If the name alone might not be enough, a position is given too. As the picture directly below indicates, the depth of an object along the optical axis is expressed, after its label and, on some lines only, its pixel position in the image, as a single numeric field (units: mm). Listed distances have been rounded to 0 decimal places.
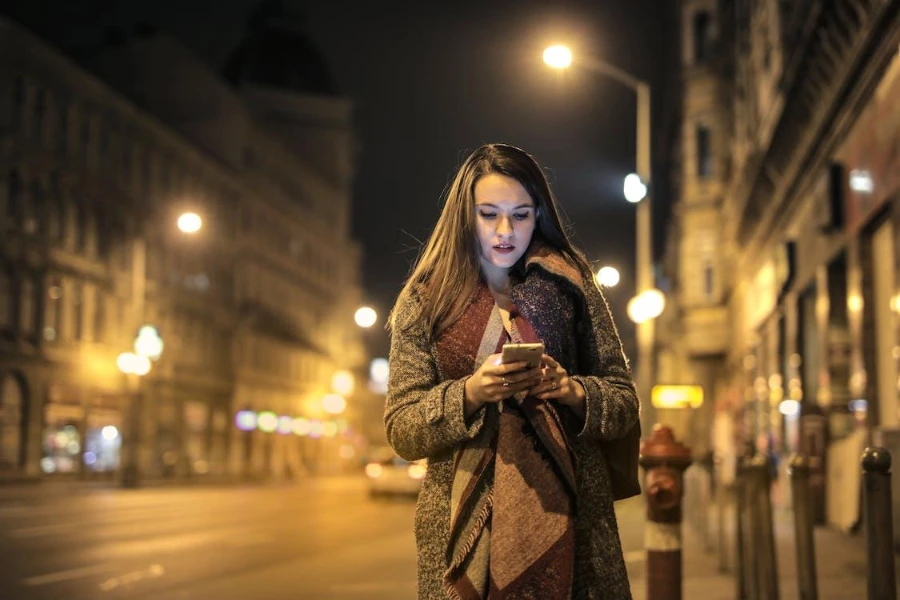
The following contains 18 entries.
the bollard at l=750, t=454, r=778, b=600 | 8148
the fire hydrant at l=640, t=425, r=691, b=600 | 6609
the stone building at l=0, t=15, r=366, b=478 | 44062
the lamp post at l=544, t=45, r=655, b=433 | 26734
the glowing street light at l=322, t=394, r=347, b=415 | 88062
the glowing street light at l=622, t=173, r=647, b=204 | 26250
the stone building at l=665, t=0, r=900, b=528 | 17484
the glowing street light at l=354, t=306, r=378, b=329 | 44431
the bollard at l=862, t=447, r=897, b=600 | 5156
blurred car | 34094
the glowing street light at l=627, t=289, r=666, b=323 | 25438
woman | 3023
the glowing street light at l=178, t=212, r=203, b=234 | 37812
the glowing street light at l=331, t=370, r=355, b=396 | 91188
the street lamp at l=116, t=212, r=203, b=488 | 43188
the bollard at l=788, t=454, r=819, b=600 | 7438
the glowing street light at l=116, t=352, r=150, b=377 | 45281
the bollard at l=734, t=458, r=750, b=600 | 10248
